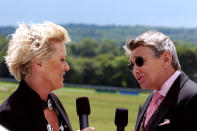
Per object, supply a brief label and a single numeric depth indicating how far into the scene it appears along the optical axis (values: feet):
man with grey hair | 15.72
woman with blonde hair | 14.05
